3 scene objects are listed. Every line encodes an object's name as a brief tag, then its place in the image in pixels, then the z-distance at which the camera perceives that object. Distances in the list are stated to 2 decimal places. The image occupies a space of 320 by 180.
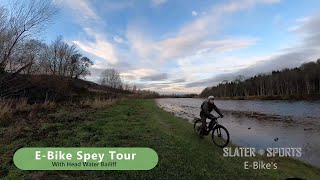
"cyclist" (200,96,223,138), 5.92
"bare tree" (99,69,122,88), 43.16
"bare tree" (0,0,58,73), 8.62
